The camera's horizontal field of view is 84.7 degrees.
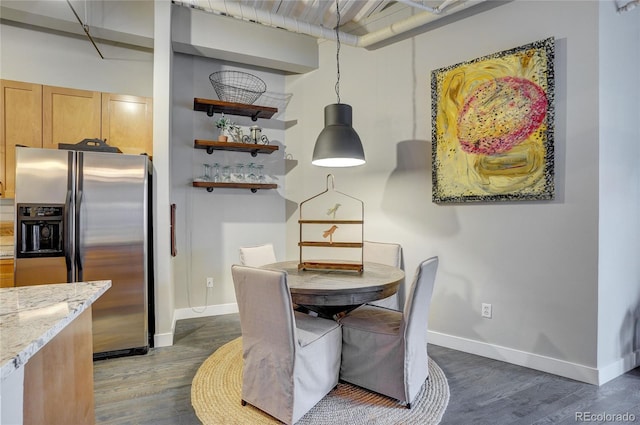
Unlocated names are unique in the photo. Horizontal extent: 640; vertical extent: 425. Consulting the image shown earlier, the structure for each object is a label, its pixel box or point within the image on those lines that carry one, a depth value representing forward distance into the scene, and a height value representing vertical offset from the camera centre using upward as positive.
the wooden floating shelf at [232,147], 3.88 +0.72
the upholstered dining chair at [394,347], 2.11 -0.87
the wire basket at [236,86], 4.09 +1.49
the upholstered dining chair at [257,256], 3.19 -0.43
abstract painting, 2.58 +0.67
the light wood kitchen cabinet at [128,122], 3.28 +0.83
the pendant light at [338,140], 2.67 +0.54
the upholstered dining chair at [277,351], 1.92 -0.82
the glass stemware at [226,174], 4.09 +0.42
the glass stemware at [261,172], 4.32 +0.47
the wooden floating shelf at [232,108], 3.85 +1.16
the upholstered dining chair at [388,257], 3.21 -0.44
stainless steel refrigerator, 2.66 -0.17
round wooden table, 2.10 -0.46
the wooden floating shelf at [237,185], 3.92 +0.29
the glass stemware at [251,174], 4.21 +0.44
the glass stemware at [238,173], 4.14 +0.44
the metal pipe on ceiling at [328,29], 3.01 +1.79
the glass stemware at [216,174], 4.07 +0.42
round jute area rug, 2.01 -1.20
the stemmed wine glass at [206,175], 4.02 +0.40
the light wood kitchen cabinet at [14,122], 2.99 +0.75
